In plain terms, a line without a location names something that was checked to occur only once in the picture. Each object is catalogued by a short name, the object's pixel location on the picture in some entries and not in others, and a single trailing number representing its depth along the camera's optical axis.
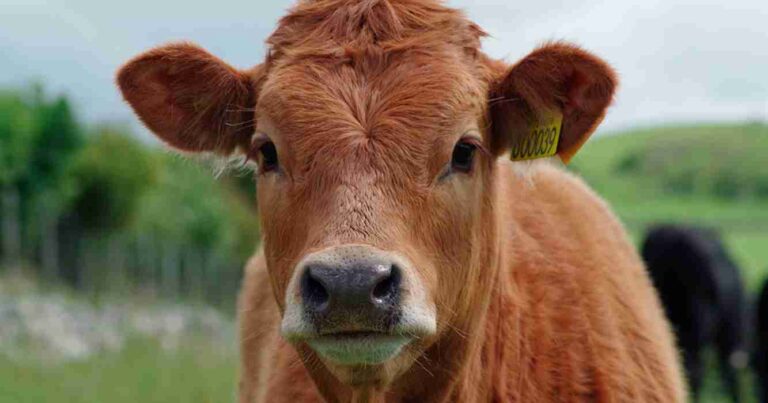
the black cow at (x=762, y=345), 17.61
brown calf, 4.16
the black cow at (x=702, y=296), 18.19
